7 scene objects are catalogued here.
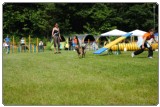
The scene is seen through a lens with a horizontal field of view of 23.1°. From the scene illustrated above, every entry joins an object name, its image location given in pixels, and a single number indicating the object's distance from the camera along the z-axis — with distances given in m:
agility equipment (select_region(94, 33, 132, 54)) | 18.14
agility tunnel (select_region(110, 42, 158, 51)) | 18.55
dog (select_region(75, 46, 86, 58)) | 14.71
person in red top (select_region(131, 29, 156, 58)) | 14.52
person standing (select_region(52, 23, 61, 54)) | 17.05
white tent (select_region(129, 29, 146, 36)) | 29.38
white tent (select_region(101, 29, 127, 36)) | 30.38
